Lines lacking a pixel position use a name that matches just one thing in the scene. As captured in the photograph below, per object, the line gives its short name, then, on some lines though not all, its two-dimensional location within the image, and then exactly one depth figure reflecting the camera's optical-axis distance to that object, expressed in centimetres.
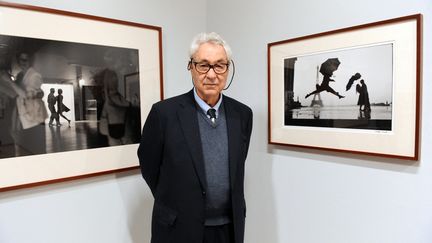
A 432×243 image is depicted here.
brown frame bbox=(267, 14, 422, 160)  109
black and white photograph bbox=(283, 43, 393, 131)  118
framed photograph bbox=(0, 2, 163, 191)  122
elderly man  121
